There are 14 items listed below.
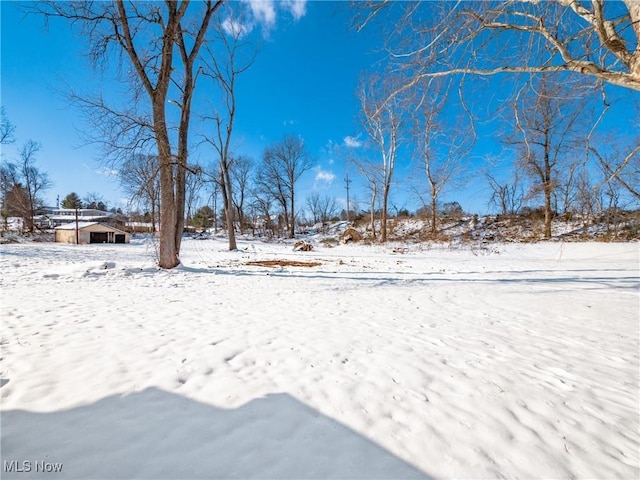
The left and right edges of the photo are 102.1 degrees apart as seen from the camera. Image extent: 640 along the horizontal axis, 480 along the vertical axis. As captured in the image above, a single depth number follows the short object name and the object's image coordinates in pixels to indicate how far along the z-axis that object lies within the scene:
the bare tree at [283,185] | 34.80
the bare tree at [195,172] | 8.07
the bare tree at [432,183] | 18.79
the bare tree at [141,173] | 7.18
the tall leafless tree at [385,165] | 19.08
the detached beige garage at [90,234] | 27.25
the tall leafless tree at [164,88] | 7.01
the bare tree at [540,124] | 4.05
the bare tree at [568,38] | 2.99
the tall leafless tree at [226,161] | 15.64
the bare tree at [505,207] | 21.81
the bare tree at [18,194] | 31.92
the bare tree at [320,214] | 53.09
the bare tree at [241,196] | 39.47
